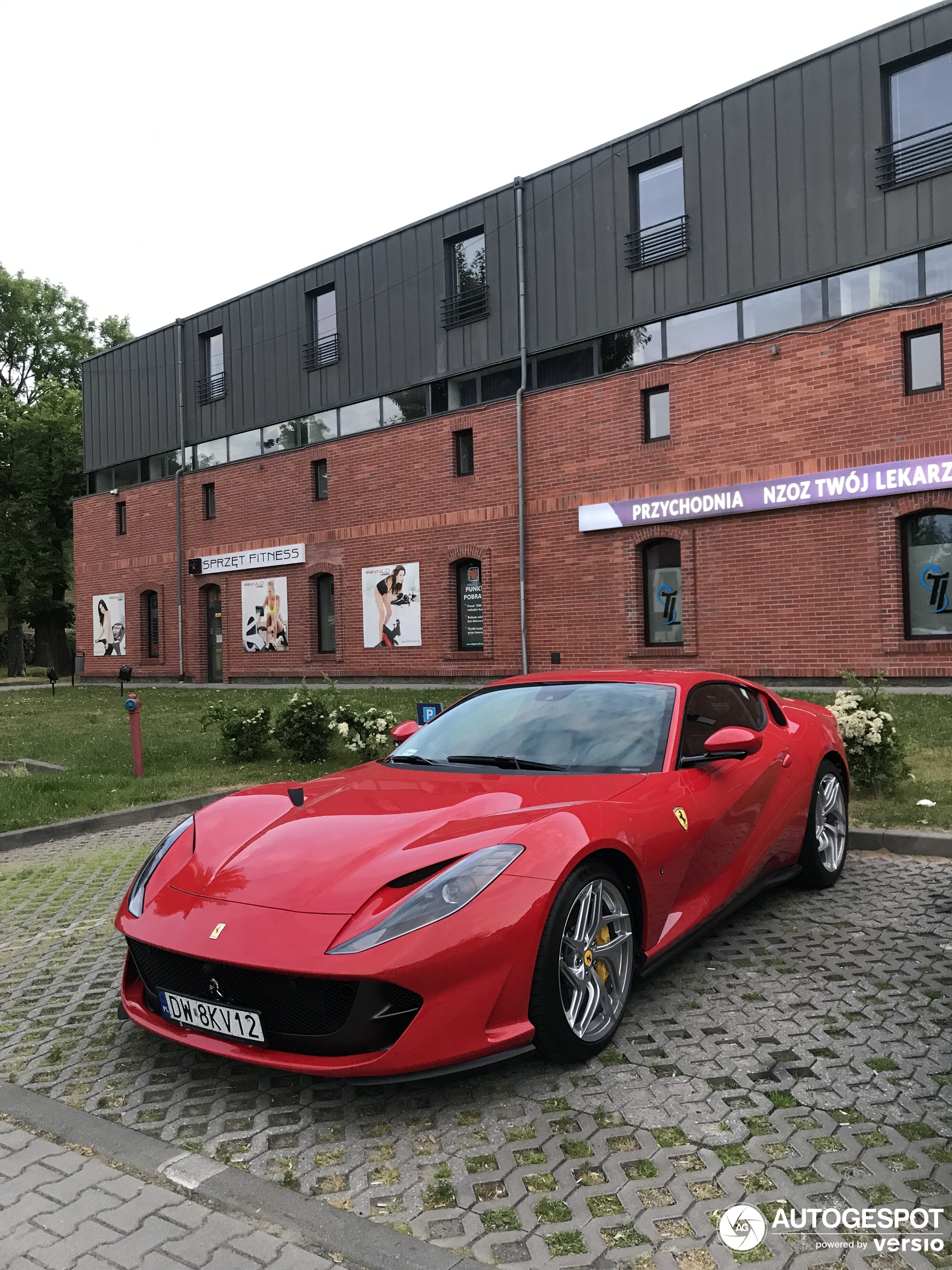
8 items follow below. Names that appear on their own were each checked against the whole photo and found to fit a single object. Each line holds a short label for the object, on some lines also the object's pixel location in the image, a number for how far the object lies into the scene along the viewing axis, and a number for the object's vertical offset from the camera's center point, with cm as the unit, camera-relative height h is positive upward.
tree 3972 +580
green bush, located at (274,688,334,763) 1136 -111
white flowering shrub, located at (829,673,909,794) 762 -96
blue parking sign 789 -66
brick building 1587 +455
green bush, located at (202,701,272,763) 1171 -119
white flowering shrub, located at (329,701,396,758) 1077 -109
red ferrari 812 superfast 290 -89
